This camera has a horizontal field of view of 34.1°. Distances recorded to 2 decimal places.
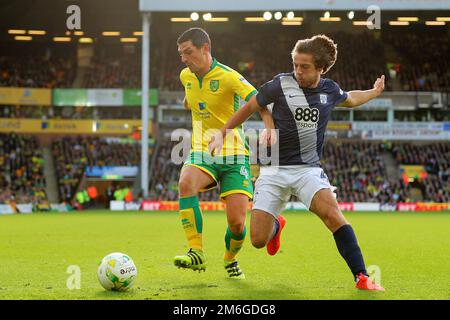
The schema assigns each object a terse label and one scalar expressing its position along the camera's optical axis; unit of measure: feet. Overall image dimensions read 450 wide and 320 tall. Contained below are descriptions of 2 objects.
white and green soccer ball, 22.25
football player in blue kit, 23.03
